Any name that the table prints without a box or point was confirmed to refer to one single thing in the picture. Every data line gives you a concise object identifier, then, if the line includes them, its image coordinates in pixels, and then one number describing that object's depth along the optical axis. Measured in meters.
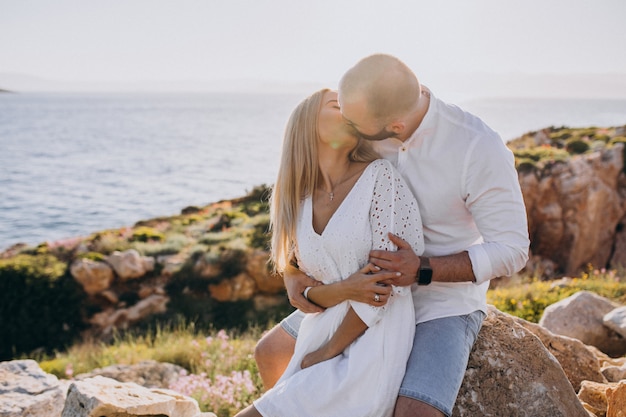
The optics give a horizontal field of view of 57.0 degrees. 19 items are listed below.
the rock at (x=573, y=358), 4.36
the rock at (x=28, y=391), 4.52
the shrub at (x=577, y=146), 18.31
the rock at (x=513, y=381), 3.20
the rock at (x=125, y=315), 12.84
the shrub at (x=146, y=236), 16.52
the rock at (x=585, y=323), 6.11
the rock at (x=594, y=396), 3.92
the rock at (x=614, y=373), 4.52
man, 3.00
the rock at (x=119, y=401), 3.64
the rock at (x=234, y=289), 13.39
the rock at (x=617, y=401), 3.40
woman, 2.95
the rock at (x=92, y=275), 13.45
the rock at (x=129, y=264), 13.73
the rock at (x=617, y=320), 5.90
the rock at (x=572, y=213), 14.22
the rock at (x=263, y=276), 13.45
